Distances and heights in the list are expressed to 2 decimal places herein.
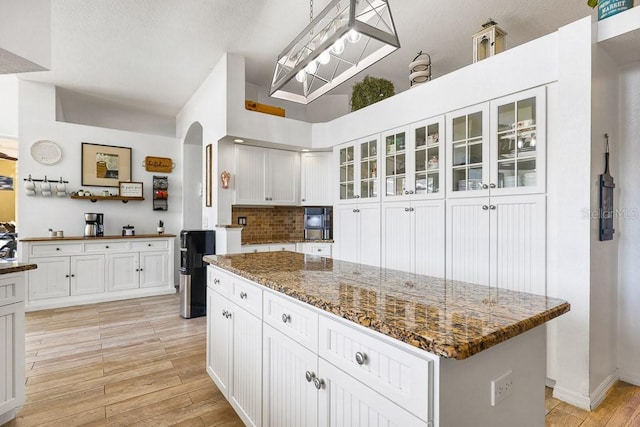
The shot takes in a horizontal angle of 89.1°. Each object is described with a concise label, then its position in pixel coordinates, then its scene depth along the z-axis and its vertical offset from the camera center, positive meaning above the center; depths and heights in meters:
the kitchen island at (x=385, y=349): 0.83 -0.43
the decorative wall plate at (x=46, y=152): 4.38 +0.82
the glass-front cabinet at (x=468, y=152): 2.64 +0.52
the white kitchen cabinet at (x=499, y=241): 2.34 -0.23
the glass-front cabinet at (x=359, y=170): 3.78 +0.52
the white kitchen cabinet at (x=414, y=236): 3.01 -0.24
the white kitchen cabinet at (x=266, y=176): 4.23 +0.49
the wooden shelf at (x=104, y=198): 4.65 +0.21
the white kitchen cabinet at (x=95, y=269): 4.11 -0.80
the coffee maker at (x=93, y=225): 4.54 -0.19
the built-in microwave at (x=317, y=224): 4.54 -0.17
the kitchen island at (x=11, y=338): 1.81 -0.72
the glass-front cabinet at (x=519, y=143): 2.32 +0.52
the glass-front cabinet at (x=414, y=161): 3.05 +0.52
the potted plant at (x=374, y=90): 3.92 +1.48
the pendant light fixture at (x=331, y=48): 1.66 +0.94
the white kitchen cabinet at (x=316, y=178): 4.59 +0.49
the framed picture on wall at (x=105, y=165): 4.75 +0.71
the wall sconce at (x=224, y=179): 4.02 +0.41
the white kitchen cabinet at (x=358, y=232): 3.73 -0.25
